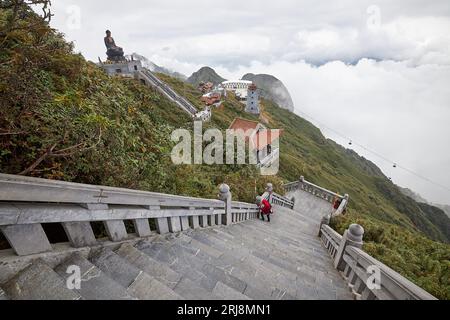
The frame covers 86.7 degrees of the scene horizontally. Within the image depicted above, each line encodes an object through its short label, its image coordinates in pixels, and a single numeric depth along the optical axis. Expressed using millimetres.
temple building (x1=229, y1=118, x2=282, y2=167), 32006
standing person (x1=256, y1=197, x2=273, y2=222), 12234
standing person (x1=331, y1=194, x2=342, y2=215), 17642
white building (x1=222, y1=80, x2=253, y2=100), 116288
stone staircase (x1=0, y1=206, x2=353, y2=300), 2393
